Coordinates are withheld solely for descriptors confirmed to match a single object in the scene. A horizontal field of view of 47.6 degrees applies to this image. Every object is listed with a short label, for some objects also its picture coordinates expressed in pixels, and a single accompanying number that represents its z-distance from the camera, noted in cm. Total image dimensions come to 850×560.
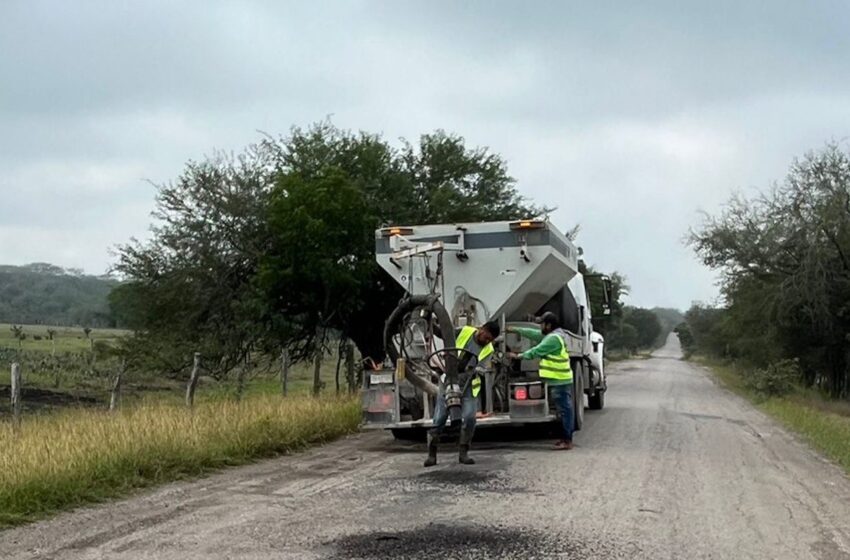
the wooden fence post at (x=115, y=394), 1489
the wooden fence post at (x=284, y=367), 1909
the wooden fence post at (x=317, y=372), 1838
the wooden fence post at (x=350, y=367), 1911
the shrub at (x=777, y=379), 3030
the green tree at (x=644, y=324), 12825
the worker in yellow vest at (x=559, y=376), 1284
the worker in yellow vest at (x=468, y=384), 1127
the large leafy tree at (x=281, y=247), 1808
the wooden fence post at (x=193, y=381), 1496
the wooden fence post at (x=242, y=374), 1793
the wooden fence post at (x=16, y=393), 1262
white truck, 1278
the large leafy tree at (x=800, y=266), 3228
